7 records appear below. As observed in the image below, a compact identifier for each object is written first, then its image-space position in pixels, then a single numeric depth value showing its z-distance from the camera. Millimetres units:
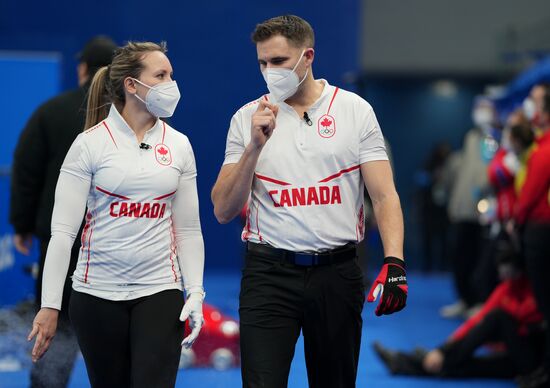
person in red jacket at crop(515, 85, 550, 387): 12953
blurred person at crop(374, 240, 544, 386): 13461
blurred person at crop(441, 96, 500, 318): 20094
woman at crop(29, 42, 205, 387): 7441
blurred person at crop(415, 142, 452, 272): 30562
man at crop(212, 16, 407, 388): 7469
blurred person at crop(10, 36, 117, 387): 9789
